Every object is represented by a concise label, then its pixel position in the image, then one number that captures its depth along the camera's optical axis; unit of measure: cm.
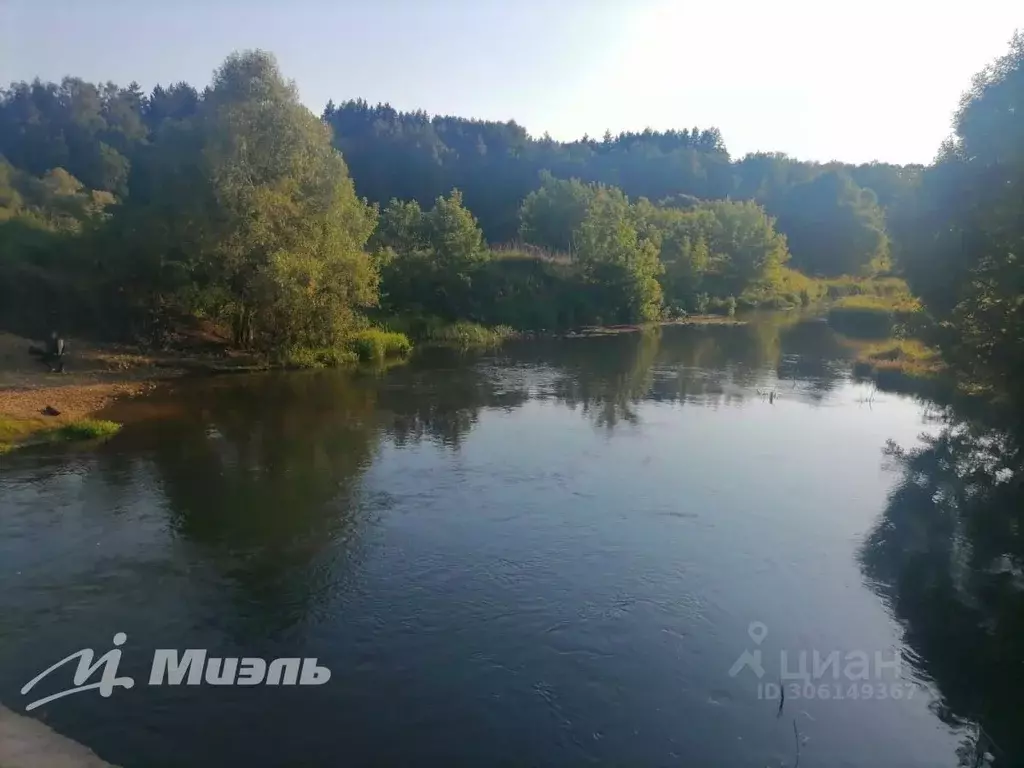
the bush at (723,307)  7731
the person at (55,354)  3200
